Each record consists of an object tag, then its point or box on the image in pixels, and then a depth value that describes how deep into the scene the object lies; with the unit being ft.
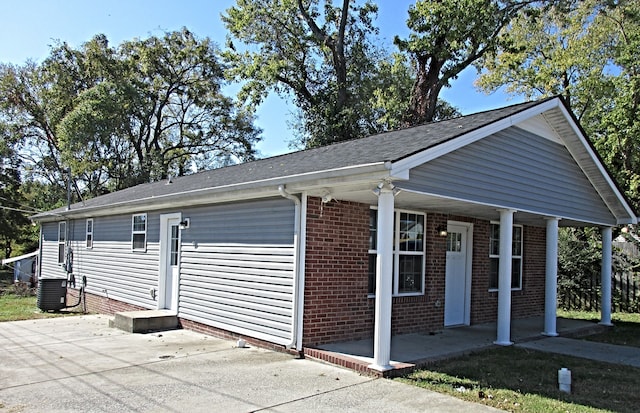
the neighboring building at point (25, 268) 71.36
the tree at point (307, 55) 82.38
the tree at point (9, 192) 98.78
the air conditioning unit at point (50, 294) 44.96
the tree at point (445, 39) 66.95
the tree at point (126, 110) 88.94
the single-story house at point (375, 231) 23.41
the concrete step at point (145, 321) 32.48
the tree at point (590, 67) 62.49
